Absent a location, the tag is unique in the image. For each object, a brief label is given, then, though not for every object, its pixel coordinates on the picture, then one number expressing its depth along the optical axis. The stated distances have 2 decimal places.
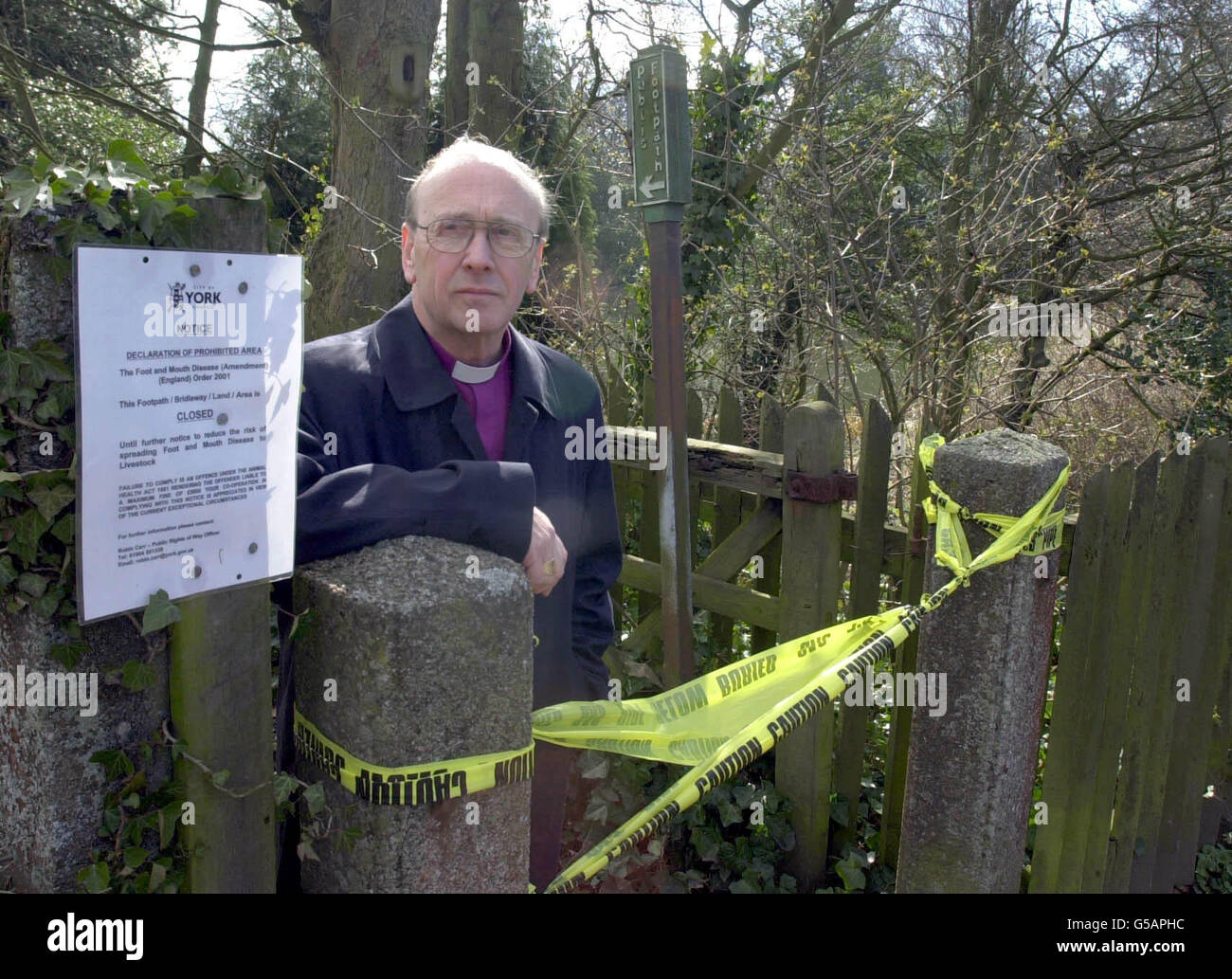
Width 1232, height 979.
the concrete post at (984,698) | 2.59
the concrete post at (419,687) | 1.39
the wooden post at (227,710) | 1.39
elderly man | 2.15
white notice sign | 1.25
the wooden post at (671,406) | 3.13
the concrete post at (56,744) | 1.30
